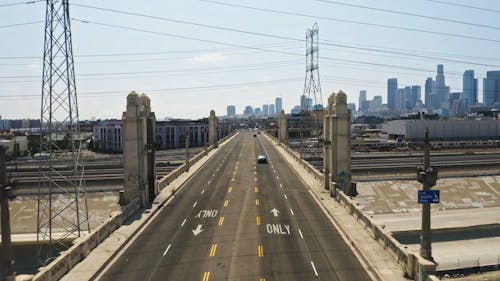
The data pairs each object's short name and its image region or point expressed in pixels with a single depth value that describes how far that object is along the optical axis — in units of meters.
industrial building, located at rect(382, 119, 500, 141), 161.25
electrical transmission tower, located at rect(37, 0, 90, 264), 32.91
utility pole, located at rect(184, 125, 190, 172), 62.25
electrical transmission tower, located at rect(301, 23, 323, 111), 109.06
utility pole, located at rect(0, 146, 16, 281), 15.79
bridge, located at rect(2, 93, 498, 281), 20.75
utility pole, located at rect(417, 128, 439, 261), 19.61
